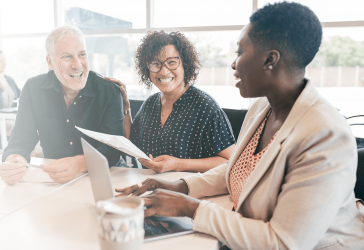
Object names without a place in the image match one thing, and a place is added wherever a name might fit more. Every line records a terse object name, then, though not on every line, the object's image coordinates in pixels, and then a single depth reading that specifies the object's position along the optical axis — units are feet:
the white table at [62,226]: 2.58
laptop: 2.55
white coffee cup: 1.69
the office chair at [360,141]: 6.32
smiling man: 5.41
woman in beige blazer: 2.27
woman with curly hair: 5.36
